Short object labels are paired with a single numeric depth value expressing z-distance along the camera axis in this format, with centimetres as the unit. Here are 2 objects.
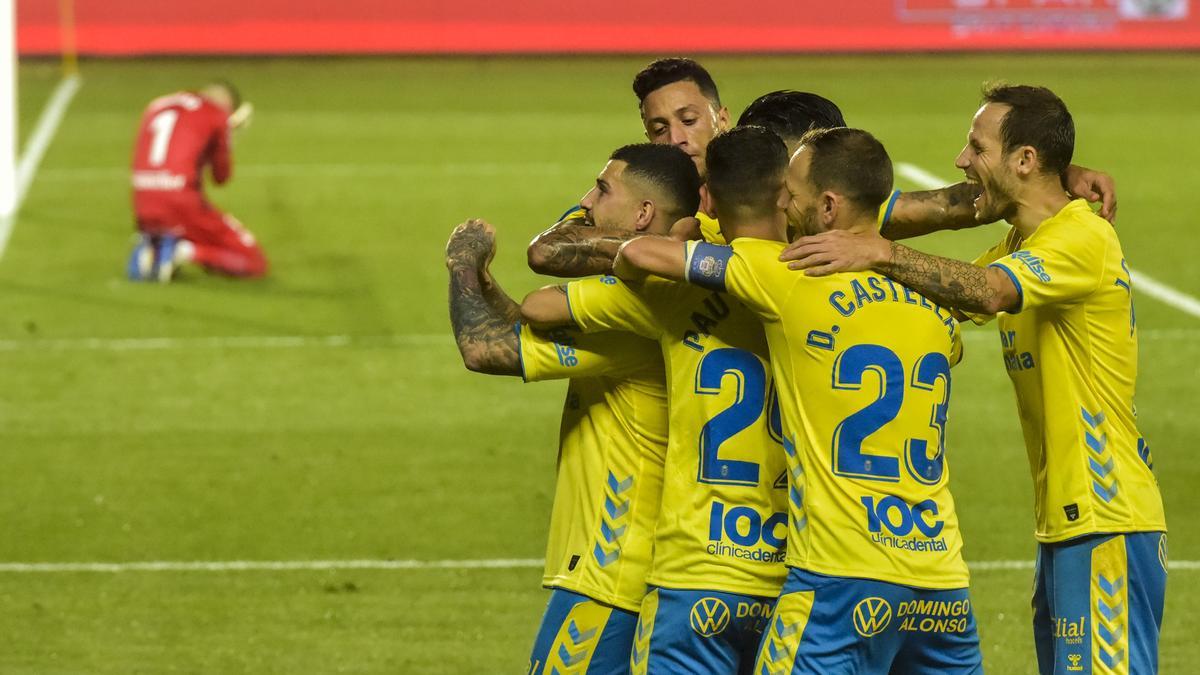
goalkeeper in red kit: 3152
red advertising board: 5703
